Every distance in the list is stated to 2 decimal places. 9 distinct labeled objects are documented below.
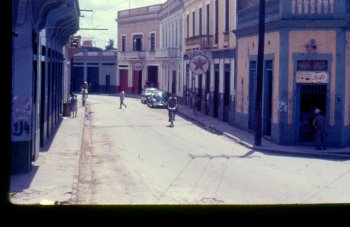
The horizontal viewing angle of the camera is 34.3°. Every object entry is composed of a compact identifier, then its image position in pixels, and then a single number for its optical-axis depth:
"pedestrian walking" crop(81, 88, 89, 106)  35.94
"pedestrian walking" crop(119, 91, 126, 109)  35.99
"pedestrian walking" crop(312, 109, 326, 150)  17.03
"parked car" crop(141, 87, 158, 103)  41.16
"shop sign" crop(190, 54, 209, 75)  24.25
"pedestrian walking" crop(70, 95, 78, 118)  27.97
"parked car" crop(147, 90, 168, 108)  38.19
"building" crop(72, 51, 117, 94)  57.41
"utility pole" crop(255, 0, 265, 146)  17.17
